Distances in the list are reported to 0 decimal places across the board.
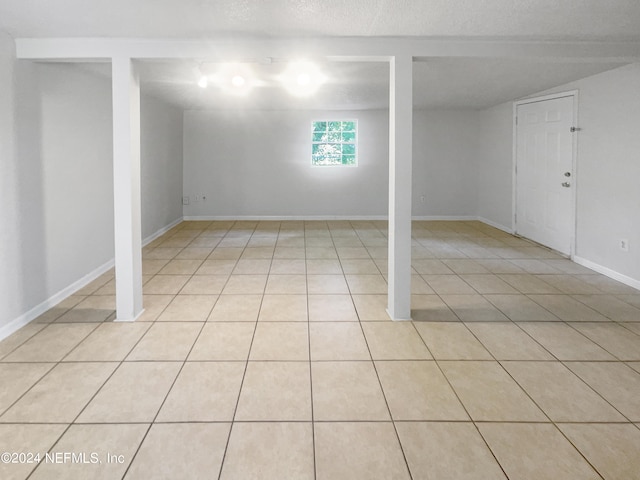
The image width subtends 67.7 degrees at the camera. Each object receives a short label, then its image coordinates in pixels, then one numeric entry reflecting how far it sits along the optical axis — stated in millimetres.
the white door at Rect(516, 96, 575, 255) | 5723
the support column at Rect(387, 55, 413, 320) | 3504
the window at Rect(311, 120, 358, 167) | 8984
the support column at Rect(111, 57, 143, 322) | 3461
